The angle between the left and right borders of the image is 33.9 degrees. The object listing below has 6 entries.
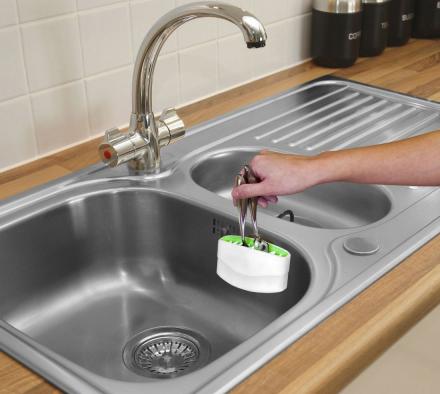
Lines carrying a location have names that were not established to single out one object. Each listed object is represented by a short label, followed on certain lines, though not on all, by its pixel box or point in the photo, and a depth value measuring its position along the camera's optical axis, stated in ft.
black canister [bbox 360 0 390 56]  5.36
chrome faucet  3.36
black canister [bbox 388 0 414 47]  5.69
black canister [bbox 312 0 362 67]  5.14
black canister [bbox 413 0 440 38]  5.92
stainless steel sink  3.32
